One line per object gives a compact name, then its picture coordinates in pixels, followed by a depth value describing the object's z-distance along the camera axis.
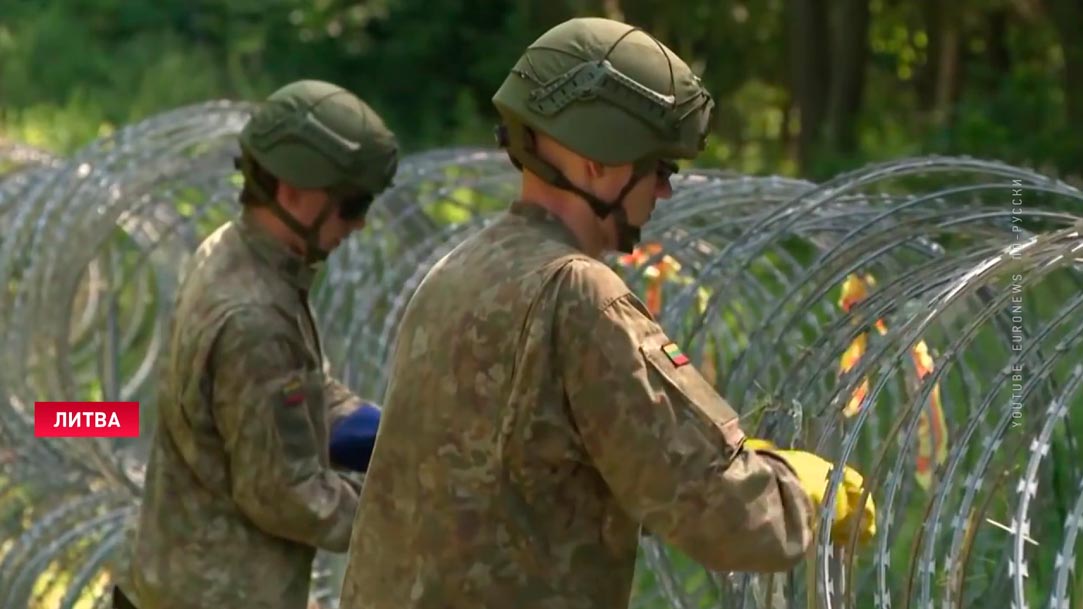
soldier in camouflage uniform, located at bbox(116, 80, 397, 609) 9.02
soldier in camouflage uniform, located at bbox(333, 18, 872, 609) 6.50
